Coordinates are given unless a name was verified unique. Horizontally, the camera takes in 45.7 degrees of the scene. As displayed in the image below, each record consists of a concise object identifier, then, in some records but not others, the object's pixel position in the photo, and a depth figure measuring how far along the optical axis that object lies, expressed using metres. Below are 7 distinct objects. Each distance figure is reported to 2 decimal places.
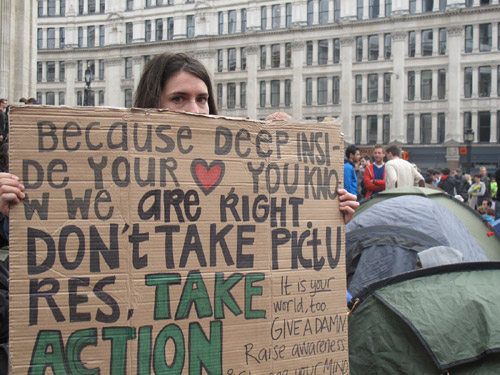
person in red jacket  10.85
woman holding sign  3.35
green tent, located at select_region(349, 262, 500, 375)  3.37
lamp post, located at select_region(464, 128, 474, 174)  24.91
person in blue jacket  10.49
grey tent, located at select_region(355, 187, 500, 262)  7.00
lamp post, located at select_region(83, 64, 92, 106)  21.08
